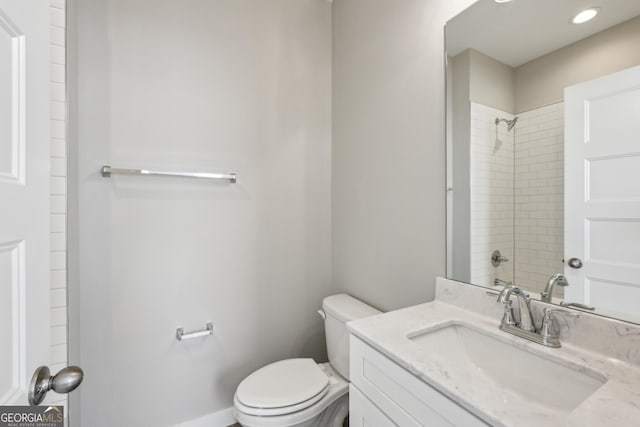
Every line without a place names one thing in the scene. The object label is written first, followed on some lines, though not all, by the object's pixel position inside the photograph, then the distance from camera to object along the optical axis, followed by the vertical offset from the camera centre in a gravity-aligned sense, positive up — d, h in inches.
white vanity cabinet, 24.9 -18.5
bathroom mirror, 29.5 +9.1
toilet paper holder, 56.0 -23.8
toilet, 44.9 -29.9
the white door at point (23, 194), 17.7 +1.4
